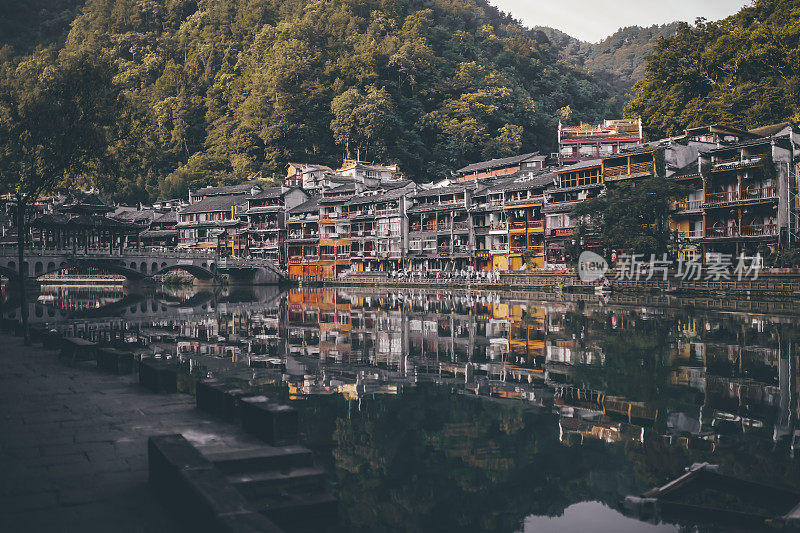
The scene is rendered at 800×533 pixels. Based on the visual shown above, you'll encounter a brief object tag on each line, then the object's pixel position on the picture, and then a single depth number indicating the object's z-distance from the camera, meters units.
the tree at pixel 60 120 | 24.25
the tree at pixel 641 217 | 51.12
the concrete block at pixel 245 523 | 5.57
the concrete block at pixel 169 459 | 7.14
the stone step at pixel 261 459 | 8.34
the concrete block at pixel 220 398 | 10.72
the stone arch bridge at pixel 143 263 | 64.25
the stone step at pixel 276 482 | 7.91
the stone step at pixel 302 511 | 7.50
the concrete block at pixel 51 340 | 20.44
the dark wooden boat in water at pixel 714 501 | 8.38
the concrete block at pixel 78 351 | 17.70
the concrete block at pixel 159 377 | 13.45
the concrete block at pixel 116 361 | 15.88
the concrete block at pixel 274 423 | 9.15
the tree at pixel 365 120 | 104.56
